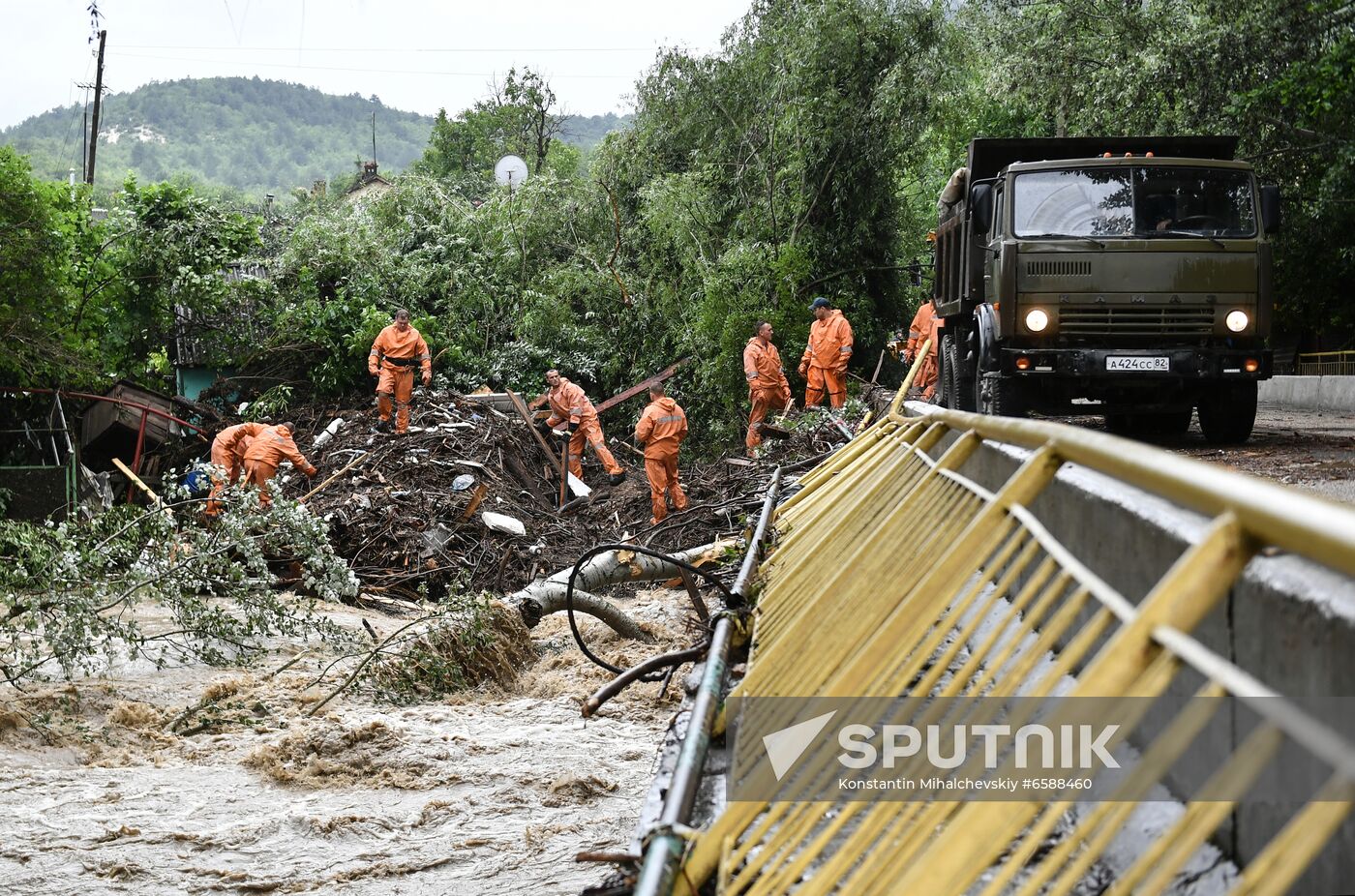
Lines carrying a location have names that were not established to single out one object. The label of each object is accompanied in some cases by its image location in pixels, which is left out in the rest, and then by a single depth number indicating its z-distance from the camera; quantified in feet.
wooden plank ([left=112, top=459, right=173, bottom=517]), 58.52
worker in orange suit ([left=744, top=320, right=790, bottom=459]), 59.57
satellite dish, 106.01
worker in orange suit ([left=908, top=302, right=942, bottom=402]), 60.10
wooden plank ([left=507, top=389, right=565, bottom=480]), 65.51
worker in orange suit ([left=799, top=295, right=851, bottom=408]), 60.90
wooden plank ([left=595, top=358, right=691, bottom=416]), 80.28
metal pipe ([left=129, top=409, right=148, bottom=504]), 64.85
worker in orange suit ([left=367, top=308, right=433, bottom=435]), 64.75
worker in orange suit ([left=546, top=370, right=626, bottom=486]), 62.85
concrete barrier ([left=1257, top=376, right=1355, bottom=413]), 59.98
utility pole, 128.61
